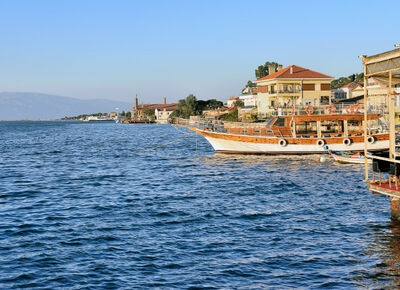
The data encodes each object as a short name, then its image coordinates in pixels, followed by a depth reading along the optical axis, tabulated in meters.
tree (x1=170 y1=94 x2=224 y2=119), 187.38
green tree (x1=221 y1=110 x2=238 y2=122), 125.61
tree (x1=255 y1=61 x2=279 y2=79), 166.25
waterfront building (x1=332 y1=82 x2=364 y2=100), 114.00
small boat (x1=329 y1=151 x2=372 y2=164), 40.87
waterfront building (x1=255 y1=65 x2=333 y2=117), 83.75
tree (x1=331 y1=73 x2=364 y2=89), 142.12
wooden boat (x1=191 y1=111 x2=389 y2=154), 48.66
